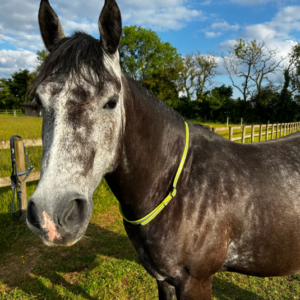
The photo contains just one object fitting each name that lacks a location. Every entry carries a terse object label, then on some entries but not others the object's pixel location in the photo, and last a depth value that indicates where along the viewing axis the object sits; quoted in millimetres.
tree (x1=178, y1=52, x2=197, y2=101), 40844
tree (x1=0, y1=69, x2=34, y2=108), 50969
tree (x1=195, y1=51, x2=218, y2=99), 39625
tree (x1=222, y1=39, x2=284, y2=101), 36188
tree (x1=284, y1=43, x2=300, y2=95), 34531
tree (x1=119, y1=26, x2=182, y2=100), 39906
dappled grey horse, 1217
